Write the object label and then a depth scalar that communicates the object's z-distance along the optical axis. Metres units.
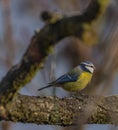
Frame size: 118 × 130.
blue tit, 7.77
